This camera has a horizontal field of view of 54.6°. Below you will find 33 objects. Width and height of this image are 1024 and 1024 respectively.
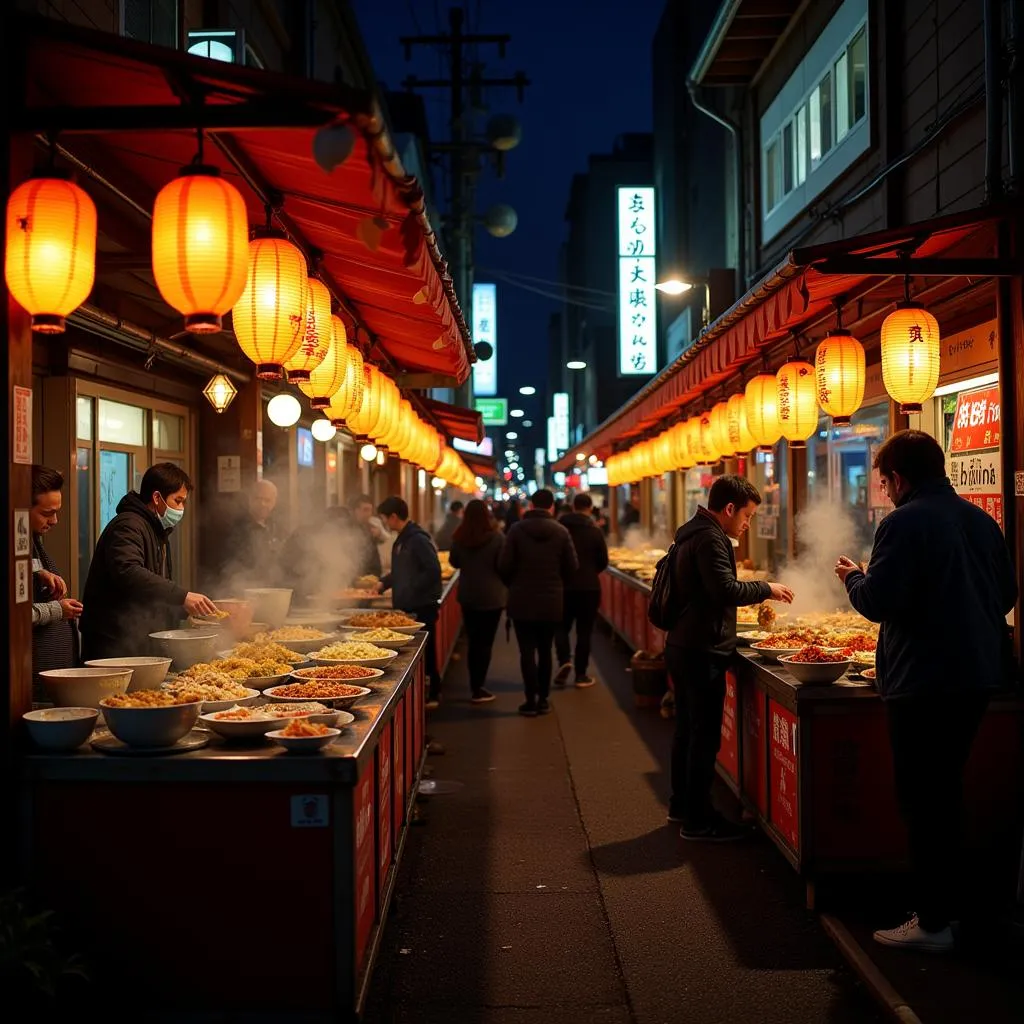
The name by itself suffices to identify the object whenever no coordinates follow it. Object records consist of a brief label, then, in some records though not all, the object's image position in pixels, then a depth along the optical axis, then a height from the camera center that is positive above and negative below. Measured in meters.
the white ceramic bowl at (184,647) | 5.71 -0.70
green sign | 50.38 +5.77
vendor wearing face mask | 5.89 -0.35
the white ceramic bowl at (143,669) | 4.98 -0.73
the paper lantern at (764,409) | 9.09 +1.04
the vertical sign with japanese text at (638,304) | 26.97 +6.19
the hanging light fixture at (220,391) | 10.27 +1.40
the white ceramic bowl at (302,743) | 3.99 -0.88
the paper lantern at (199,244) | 3.86 +1.10
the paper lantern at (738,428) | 10.00 +0.95
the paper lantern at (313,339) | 5.64 +1.06
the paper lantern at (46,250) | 3.82 +1.07
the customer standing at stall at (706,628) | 6.71 -0.74
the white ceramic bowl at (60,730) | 4.04 -0.84
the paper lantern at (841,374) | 7.10 +1.05
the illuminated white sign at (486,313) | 39.59 +8.44
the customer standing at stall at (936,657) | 4.76 -0.67
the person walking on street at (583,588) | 13.41 -0.90
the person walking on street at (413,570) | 10.27 -0.49
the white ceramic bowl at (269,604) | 7.39 -0.60
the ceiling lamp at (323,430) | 10.34 +0.98
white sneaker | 4.84 -2.07
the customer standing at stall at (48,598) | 5.71 -0.43
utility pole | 23.88 +10.00
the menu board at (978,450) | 6.77 +0.49
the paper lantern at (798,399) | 8.17 +1.00
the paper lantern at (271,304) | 5.02 +1.12
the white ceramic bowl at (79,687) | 4.55 -0.75
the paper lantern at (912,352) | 6.20 +1.05
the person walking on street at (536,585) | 11.34 -0.72
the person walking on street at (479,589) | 11.99 -0.80
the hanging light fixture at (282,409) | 9.71 +1.14
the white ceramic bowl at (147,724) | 3.97 -0.80
